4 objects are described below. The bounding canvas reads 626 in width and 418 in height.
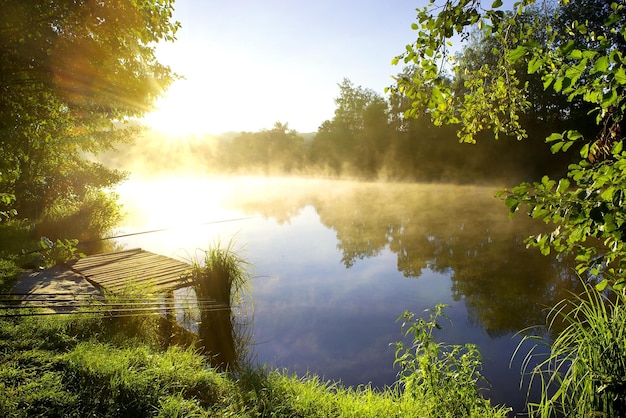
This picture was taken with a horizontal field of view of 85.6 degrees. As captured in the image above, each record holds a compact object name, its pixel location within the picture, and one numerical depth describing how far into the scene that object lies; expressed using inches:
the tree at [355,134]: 1119.6
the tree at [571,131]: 41.6
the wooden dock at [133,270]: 183.2
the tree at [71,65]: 120.2
